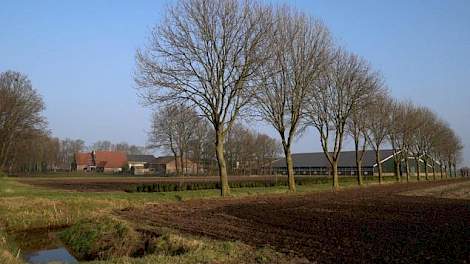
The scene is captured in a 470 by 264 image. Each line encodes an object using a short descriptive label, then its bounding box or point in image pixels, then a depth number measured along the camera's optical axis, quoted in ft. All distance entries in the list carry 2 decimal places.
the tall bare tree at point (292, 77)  130.93
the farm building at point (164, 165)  470.47
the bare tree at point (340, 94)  155.94
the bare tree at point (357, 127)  179.93
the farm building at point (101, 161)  490.49
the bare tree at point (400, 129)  225.00
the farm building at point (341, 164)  374.84
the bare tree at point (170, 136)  260.42
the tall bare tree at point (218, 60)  102.37
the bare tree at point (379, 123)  203.31
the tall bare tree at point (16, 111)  201.67
